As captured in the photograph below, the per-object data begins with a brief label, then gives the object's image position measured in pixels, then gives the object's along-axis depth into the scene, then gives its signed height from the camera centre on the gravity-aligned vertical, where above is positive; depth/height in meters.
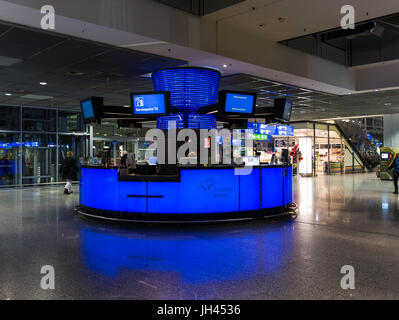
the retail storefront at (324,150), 22.12 +0.58
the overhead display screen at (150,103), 7.48 +1.26
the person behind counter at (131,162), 8.13 -0.04
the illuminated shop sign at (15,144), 15.26 +0.77
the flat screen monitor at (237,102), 7.44 +1.26
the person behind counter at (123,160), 9.06 +0.01
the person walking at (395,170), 11.68 -0.42
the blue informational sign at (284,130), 17.59 +1.49
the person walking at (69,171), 12.12 -0.36
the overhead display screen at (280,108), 8.43 +1.24
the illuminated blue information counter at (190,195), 6.70 -0.72
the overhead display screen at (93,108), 8.04 +1.25
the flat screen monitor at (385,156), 16.74 +0.09
